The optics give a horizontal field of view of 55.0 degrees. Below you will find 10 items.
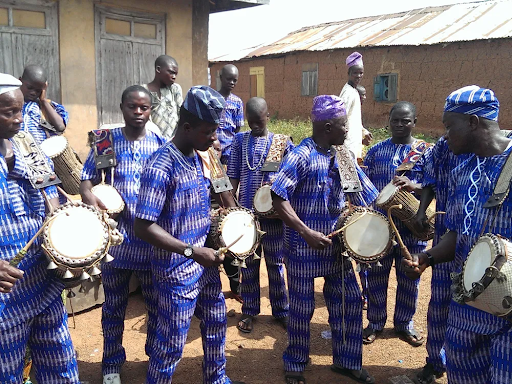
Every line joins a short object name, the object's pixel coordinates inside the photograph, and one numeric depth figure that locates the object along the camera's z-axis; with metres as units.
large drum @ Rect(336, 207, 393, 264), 3.60
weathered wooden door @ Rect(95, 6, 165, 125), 8.72
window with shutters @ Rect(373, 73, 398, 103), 16.23
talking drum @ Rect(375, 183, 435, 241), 3.97
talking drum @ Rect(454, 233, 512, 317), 2.23
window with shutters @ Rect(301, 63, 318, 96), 18.44
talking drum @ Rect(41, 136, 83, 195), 4.75
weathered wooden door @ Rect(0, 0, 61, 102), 7.78
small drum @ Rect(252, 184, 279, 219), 4.55
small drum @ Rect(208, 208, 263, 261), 3.31
